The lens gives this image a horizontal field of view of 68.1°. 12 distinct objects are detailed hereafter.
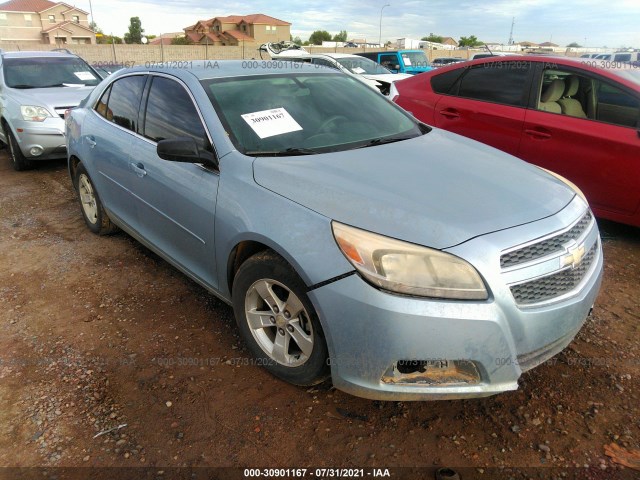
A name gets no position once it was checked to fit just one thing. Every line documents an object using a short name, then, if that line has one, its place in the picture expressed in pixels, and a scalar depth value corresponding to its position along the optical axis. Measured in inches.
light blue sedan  74.0
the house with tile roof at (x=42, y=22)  2738.7
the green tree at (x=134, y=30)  3068.4
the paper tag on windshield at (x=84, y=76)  301.5
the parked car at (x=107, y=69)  361.4
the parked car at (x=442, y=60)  1193.6
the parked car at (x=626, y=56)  621.0
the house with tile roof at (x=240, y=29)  2608.3
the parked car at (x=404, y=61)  656.4
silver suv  248.5
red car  154.7
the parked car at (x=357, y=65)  505.0
